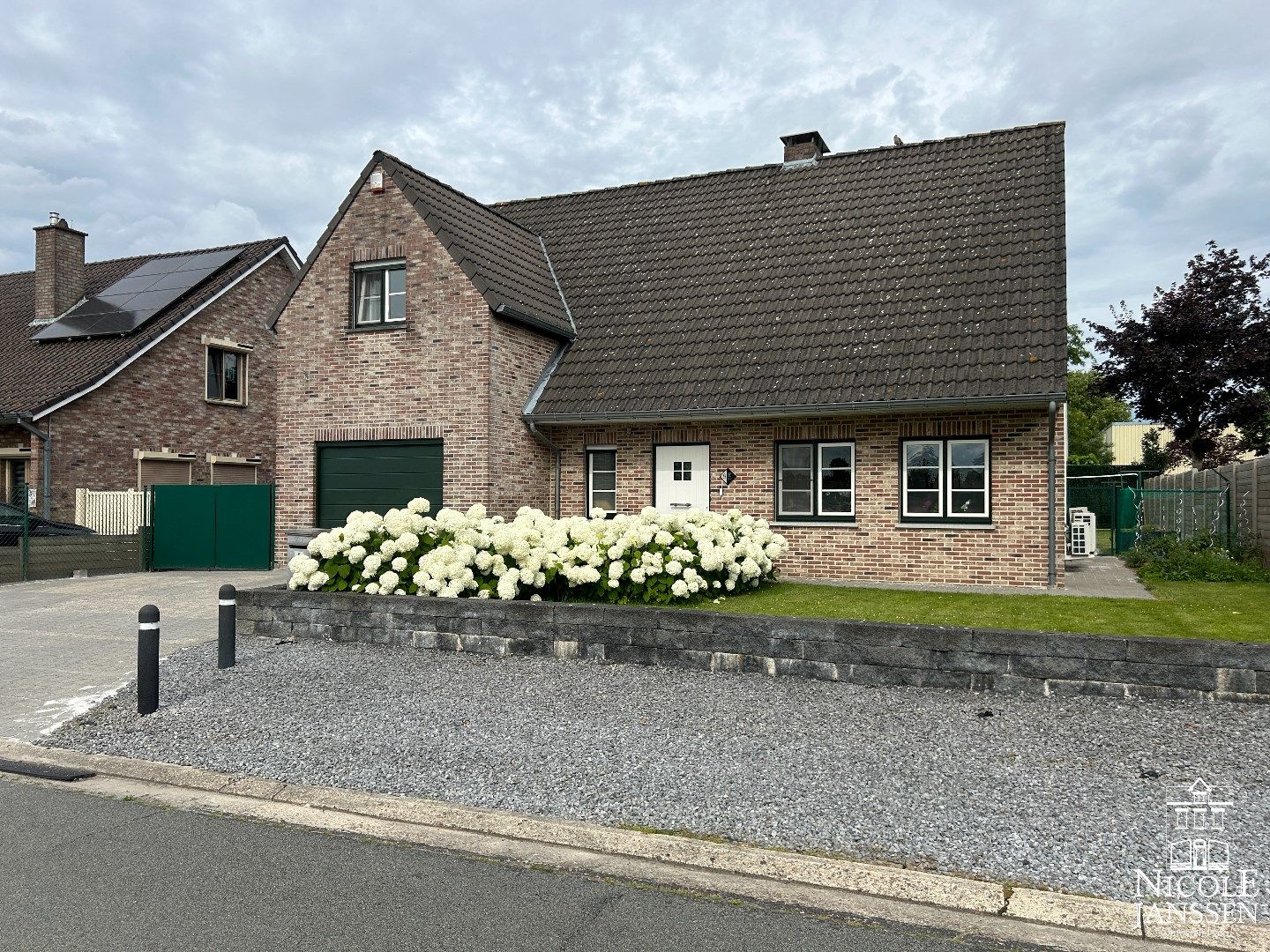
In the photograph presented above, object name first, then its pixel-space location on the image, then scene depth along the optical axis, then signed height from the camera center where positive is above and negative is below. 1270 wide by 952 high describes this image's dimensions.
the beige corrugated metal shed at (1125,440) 68.19 +4.74
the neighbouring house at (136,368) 21.44 +3.40
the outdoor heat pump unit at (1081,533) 21.44 -0.63
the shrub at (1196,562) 14.64 -0.91
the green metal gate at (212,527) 19.42 -0.47
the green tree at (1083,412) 58.31 +5.86
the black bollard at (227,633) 9.41 -1.26
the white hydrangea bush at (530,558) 10.61 -0.61
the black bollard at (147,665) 7.96 -1.34
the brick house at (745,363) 13.77 +2.25
